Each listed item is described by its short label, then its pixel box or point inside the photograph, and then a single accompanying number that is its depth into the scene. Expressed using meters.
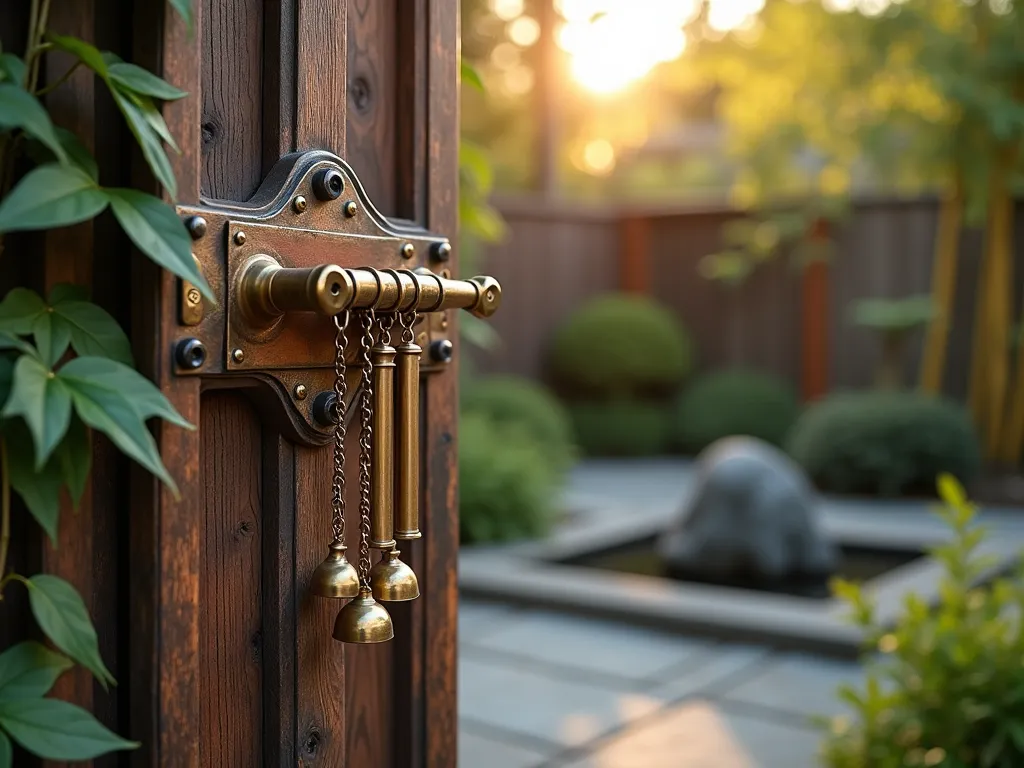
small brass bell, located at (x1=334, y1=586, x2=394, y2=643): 1.02
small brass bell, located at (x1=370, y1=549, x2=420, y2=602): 1.03
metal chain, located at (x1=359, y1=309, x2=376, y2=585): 1.03
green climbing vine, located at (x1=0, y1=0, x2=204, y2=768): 0.78
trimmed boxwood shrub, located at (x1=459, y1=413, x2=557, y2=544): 5.33
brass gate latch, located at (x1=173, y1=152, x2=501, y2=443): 0.95
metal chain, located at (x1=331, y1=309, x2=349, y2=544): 1.02
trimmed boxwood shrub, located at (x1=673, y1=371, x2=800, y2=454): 9.48
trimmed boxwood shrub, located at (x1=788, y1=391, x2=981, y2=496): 7.27
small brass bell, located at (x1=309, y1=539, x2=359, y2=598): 1.02
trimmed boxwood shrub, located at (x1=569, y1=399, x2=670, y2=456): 9.76
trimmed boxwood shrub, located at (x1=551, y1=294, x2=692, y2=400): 9.59
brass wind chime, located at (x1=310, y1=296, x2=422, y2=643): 1.02
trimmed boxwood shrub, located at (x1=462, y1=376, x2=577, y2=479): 7.96
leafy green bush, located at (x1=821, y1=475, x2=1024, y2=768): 2.17
